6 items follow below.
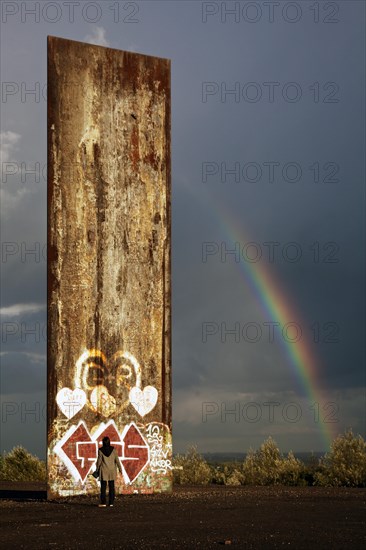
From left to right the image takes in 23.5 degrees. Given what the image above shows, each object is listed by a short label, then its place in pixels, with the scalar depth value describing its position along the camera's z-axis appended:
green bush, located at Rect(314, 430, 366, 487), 27.17
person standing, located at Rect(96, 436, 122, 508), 20.34
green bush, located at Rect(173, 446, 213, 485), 30.28
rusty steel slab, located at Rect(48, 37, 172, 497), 23.56
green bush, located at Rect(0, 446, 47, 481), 33.44
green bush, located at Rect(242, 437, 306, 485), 28.81
